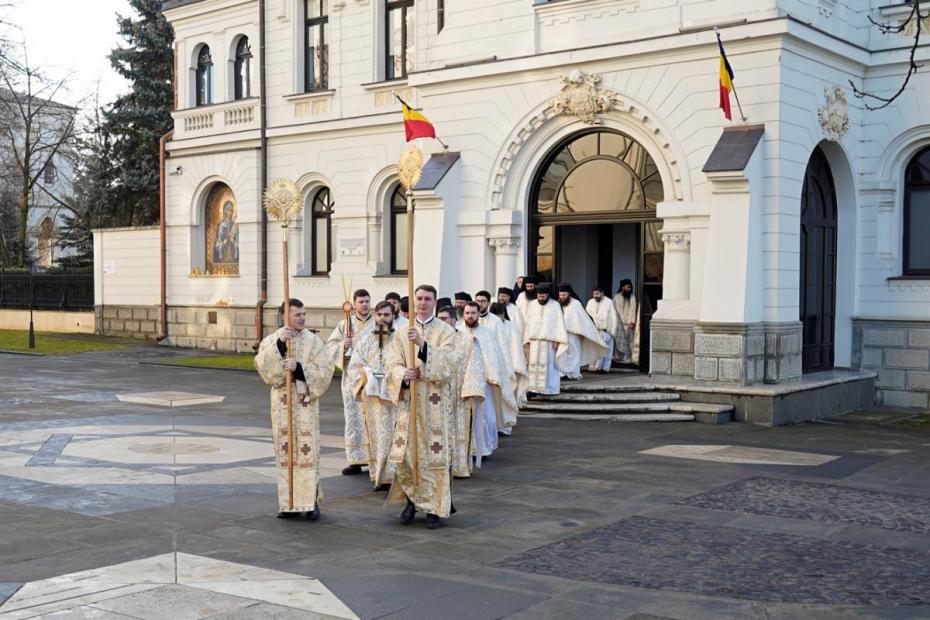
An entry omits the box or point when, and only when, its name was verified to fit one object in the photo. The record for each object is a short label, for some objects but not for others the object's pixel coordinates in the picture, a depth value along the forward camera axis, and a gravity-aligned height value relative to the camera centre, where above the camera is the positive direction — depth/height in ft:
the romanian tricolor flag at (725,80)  52.70 +9.62
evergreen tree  118.52 +19.19
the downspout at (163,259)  94.38 +2.09
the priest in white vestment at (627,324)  67.00 -2.19
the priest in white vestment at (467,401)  35.05 -3.95
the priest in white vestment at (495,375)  42.93 -3.41
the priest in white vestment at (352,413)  38.01 -4.25
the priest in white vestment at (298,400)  30.48 -3.15
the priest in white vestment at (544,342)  56.03 -2.75
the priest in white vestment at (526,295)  58.03 -0.44
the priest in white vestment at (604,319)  64.69 -1.84
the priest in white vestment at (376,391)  35.15 -3.29
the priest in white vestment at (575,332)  58.39 -2.32
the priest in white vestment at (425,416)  30.04 -3.50
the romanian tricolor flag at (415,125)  61.72 +8.72
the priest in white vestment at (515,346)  47.98 -2.54
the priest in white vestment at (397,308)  39.18 -0.78
